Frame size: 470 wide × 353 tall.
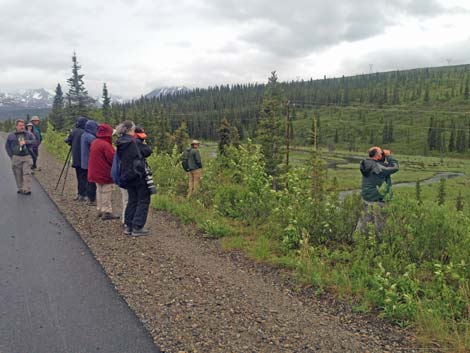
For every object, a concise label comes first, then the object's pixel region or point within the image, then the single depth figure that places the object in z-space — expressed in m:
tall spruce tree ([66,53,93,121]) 43.62
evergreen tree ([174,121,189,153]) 51.57
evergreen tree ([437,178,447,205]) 41.83
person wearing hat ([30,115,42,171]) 13.96
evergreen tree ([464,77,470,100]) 146.62
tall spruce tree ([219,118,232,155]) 37.71
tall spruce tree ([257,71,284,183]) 37.12
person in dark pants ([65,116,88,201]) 9.56
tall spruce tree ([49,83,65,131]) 61.03
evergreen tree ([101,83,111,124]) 61.77
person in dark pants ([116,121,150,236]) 6.60
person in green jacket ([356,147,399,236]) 6.65
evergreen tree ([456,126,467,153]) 107.47
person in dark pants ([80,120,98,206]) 8.83
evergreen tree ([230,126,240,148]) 43.59
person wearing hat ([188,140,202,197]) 11.90
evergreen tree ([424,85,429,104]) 150.62
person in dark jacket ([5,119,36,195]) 10.17
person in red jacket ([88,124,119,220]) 7.84
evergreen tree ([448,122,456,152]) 108.21
